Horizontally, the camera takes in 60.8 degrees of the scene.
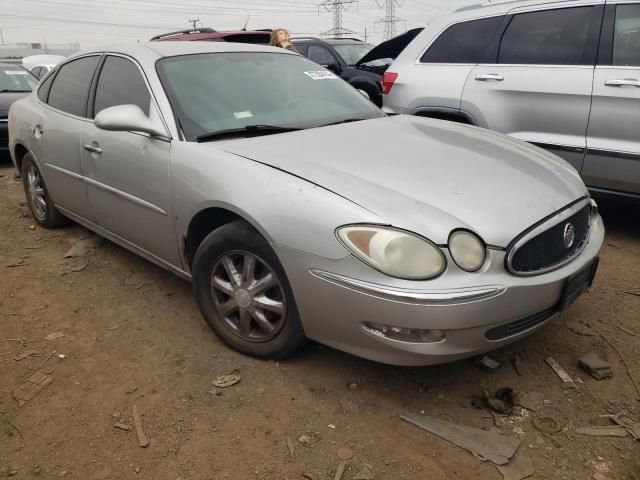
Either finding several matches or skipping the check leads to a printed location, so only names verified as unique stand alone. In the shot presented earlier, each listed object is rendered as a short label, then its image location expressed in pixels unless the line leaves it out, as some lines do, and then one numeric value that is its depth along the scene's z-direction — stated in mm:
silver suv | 3939
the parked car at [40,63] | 15438
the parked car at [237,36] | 7371
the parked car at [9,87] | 7927
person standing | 7085
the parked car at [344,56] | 7032
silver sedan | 2119
